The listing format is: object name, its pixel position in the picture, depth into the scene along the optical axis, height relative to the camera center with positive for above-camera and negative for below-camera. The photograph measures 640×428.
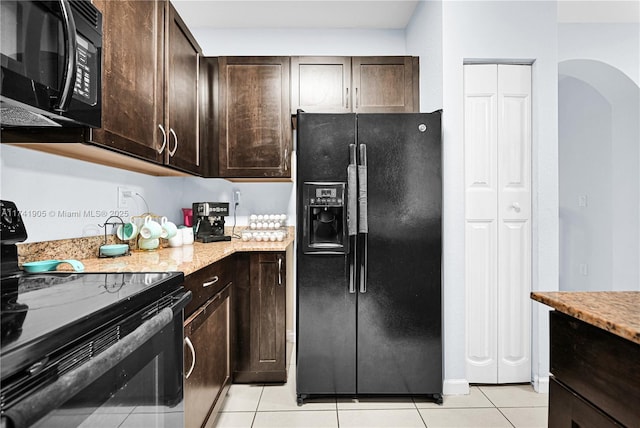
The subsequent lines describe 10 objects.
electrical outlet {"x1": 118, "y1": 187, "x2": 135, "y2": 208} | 2.19 +0.10
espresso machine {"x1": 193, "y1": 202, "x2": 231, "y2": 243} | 2.72 -0.05
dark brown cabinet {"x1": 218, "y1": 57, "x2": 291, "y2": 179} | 2.80 +0.69
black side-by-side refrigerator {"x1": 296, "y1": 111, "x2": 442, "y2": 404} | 2.24 -0.33
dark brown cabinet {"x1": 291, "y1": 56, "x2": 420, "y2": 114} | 2.80 +0.98
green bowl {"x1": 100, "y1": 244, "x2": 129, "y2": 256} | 1.87 -0.19
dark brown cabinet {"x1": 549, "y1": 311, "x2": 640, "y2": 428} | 0.81 -0.40
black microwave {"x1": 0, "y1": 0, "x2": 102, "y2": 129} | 0.90 +0.41
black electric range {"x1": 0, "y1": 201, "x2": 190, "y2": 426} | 0.60 -0.21
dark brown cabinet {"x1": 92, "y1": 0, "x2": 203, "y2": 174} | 1.42 +0.61
